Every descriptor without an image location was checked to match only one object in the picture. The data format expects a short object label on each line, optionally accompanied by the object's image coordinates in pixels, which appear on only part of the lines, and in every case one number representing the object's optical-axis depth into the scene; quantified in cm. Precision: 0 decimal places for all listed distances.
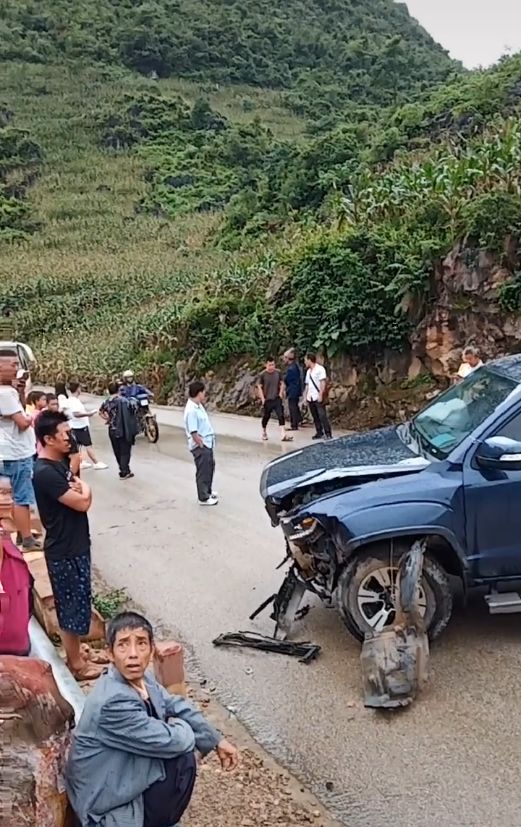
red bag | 439
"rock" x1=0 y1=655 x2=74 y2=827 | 353
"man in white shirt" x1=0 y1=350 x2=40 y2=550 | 830
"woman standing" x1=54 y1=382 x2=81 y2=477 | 1295
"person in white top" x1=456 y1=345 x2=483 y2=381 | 1145
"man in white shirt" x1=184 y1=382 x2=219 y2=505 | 1095
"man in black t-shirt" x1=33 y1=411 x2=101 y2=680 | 572
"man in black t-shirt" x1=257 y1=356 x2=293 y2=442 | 1638
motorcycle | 1733
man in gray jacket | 367
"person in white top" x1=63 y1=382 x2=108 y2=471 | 1305
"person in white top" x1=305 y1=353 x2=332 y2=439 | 1578
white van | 1677
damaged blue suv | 620
